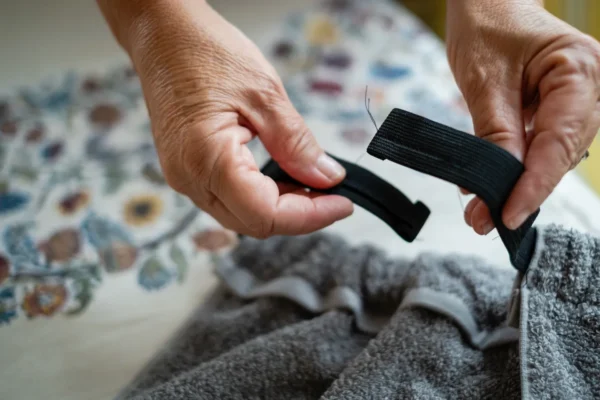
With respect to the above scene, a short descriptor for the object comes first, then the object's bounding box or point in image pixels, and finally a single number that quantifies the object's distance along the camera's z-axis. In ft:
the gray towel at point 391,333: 1.64
